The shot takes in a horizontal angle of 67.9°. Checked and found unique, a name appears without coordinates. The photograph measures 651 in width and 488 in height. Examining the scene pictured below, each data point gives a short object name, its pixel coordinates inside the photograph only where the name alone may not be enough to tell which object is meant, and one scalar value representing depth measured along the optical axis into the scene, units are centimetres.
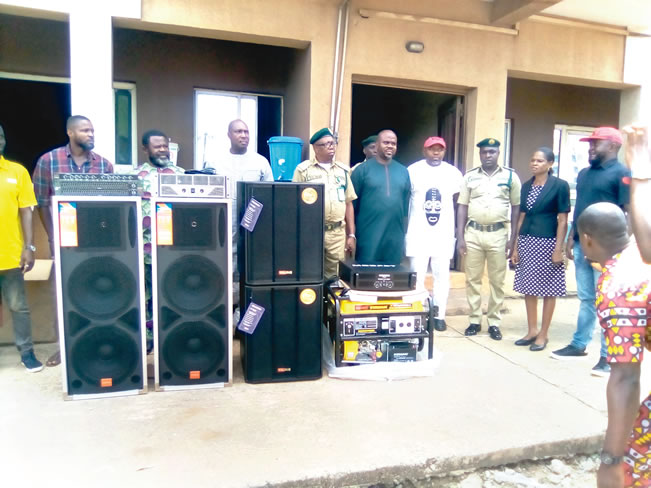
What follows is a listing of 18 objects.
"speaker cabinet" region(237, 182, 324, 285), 325
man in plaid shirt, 354
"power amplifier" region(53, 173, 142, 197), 289
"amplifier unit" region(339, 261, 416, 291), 351
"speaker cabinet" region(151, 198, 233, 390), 304
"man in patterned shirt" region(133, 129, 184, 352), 346
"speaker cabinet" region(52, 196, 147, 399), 289
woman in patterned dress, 408
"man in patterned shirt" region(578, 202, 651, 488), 159
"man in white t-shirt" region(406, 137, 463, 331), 458
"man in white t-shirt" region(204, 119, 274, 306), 416
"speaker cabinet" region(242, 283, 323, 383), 330
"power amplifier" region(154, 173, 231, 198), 303
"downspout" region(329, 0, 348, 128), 506
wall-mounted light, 534
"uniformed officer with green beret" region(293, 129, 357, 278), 403
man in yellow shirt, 330
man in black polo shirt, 368
